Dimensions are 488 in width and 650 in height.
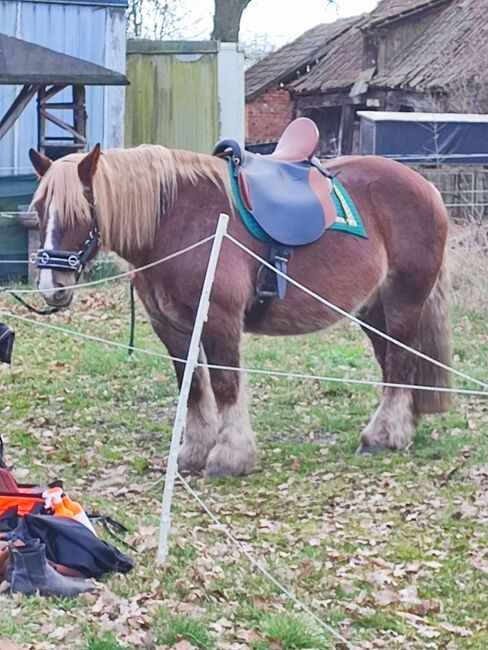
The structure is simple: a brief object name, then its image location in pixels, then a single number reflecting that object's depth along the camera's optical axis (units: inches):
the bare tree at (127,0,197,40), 1165.1
